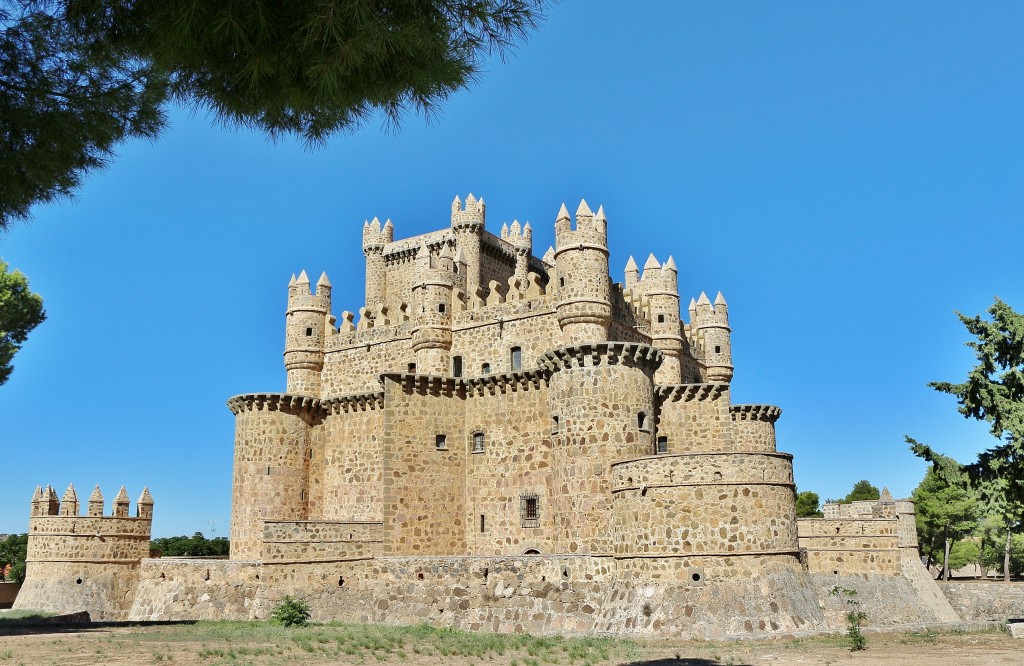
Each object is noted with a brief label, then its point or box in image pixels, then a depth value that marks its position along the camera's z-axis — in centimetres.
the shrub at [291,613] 2742
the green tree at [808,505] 7294
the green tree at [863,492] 7656
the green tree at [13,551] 4516
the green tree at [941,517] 5481
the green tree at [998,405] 2261
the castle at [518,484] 2366
